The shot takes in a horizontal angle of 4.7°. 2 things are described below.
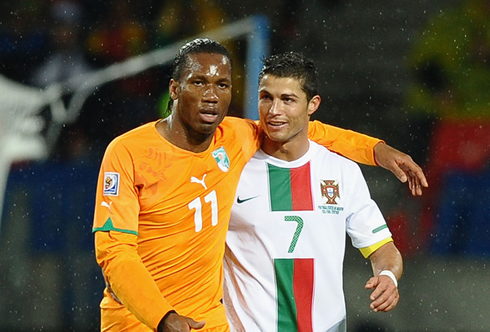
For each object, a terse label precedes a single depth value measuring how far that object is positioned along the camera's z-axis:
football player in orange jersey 18.05
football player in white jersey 18.33
